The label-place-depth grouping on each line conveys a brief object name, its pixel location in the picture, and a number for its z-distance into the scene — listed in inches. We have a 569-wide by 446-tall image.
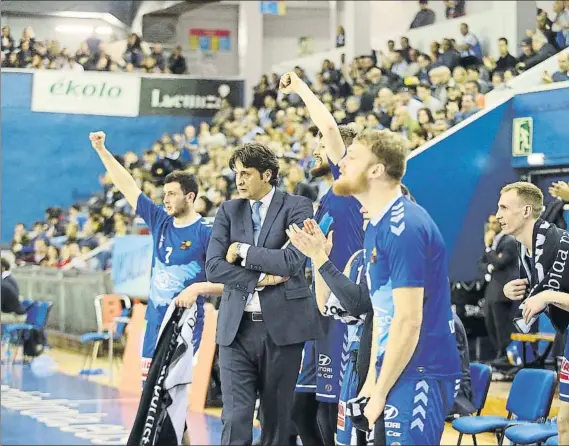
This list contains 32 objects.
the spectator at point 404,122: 609.3
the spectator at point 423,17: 871.7
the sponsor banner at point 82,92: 1040.8
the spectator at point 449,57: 706.8
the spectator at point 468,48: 697.6
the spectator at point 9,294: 626.2
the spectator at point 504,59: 647.1
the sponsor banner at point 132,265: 658.2
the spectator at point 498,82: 556.2
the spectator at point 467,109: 544.8
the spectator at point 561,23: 602.1
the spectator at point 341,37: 975.0
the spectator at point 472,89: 591.7
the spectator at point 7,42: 1058.7
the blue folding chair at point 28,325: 660.7
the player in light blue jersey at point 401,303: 160.1
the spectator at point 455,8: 852.0
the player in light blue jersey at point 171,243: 287.7
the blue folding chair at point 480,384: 296.4
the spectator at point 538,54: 595.8
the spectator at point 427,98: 638.5
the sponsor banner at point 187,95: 1063.6
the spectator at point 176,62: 1074.7
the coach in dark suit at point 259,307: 232.7
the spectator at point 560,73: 502.9
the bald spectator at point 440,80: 658.2
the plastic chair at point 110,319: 590.9
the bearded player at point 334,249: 241.4
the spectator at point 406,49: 802.8
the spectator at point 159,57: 1075.9
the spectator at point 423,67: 723.5
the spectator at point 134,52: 1081.4
